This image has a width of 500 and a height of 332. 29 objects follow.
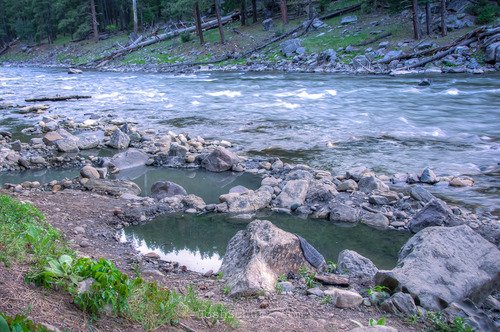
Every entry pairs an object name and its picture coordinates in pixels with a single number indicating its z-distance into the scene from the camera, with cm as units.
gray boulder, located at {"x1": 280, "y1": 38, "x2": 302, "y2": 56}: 3691
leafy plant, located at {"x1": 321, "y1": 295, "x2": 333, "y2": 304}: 489
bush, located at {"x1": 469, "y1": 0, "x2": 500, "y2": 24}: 3244
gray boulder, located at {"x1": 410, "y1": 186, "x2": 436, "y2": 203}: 898
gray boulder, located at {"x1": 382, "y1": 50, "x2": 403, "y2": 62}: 3078
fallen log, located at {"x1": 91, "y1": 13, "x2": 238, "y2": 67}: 4872
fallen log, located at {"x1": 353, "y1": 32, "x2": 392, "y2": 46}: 3438
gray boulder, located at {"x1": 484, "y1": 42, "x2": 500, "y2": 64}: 2720
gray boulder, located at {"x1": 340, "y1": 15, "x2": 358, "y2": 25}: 4050
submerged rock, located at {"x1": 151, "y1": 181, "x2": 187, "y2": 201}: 922
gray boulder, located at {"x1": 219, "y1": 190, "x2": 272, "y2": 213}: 867
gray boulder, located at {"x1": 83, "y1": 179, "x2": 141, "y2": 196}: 945
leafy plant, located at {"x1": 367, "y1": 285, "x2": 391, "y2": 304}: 495
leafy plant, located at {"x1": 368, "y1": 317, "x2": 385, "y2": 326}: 430
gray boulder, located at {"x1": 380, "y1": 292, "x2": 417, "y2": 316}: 474
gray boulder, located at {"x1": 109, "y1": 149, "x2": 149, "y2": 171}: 1171
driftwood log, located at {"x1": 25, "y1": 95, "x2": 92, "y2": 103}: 2320
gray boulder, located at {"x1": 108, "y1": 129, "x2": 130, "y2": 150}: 1388
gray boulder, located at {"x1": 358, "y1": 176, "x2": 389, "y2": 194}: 959
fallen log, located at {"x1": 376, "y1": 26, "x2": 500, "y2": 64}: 2942
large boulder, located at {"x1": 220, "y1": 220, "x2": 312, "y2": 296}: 512
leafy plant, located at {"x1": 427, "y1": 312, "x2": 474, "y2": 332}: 443
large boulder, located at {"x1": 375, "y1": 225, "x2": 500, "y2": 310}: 505
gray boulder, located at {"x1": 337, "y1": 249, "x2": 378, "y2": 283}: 585
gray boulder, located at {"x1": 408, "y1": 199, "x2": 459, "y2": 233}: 780
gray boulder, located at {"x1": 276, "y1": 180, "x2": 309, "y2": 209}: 889
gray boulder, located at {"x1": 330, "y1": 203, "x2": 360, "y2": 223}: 830
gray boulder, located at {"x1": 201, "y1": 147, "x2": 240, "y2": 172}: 1140
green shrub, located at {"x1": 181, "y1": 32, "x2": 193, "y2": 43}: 4631
